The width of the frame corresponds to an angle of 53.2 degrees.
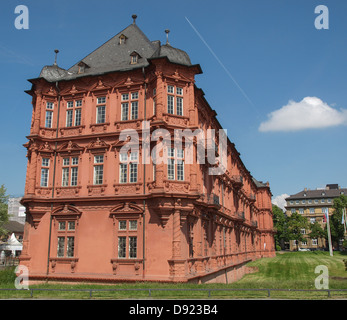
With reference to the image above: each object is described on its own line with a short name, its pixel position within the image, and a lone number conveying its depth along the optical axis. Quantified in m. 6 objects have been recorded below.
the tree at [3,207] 54.53
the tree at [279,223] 106.89
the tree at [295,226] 101.74
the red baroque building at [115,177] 23.84
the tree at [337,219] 93.88
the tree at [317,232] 105.42
